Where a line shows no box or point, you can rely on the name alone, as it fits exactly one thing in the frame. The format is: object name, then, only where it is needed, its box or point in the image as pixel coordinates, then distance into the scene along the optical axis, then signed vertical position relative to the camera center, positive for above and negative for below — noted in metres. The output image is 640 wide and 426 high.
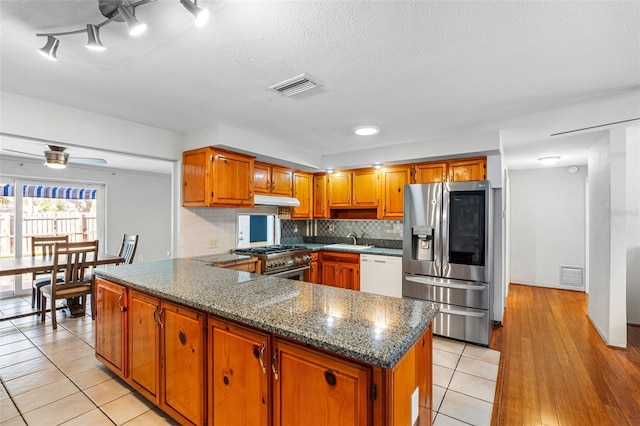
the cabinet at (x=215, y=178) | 3.30 +0.41
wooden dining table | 3.22 -0.62
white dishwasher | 3.89 -0.84
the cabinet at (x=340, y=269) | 4.25 -0.84
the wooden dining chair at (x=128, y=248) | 4.38 -0.54
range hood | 3.95 +0.17
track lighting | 1.22 +0.86
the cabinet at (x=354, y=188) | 4.48 +0.39
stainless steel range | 3.78 -0.63
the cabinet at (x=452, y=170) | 3.58 +0.54
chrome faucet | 4.96 -0.40
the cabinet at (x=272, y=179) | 4.01 +0.48
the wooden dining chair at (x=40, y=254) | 3.95 -0.59
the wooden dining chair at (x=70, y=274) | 3.50 -0.77
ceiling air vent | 2.11 +0.96
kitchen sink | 4.48 -0.54
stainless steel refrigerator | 3.20 -0.47
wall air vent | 5.37 -1.18
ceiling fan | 3.63 +0.70
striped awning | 4.73 +0.37
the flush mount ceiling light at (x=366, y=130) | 3.20 +0.92
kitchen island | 1.11 -0.65
